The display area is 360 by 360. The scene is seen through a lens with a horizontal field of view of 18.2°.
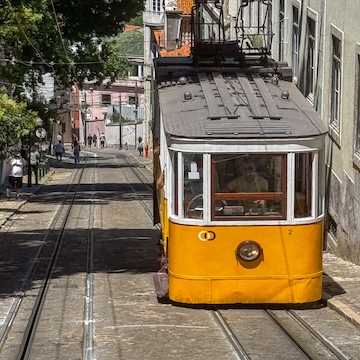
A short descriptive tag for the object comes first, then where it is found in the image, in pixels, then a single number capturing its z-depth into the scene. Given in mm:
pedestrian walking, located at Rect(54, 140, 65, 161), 64062
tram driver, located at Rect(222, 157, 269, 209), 13062
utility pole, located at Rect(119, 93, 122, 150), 98250
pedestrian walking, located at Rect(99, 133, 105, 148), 100438
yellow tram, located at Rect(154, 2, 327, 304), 13039
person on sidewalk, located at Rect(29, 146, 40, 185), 38156
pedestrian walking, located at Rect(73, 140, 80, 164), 61575
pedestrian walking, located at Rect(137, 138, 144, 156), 77250
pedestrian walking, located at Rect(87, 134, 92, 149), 104238
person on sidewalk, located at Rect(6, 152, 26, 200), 31281
